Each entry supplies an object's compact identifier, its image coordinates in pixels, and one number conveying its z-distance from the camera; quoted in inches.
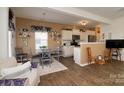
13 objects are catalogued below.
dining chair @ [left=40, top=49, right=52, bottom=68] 148.7
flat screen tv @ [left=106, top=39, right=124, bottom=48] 170.4
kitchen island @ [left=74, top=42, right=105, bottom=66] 154.7
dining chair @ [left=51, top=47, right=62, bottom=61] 200.2
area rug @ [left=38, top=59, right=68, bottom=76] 120.8
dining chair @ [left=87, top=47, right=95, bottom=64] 158.6
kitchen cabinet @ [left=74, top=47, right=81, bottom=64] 159.9
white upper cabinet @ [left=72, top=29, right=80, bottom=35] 245.8
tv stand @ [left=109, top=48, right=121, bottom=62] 182.7
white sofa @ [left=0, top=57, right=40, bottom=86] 65.5
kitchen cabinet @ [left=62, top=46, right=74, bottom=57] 223.3
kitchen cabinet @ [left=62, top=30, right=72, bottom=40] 229.4
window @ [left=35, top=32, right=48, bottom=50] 208.2
